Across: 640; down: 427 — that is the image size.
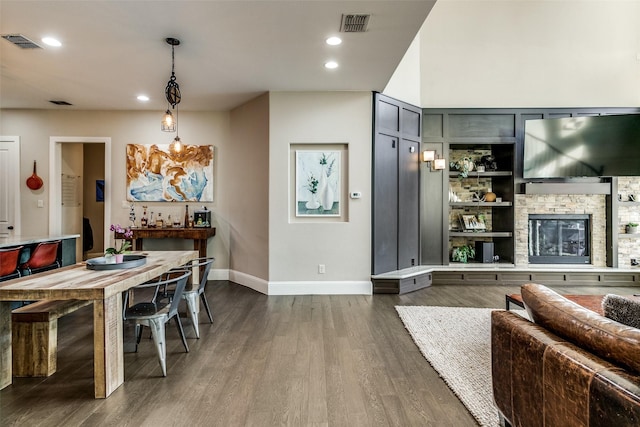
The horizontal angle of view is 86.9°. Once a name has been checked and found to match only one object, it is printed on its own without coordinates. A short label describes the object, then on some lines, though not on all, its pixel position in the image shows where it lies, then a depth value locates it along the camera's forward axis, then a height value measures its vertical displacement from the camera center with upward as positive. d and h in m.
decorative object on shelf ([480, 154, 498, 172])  6.02 +0.92
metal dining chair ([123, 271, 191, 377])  2.54 -0.79
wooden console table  5.34 -0.31
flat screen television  5.42 +1.11
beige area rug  2.22 -1.19
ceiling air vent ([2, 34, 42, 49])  3.25 +1.71
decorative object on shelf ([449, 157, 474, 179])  5.80 +0.84
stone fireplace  5.80 +0.04
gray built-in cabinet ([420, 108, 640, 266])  5.76 +1.16
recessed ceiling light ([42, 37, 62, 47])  3.30 +1.71
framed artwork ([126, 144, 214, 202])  5.85 +0.70
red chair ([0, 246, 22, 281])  3.22 -0.47
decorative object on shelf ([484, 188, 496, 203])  5.87 +0.30
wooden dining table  2.18 -0.61
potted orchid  2.93 -0.33
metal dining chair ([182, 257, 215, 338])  3.28 -0.84
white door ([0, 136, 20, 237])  5.80 +0.48
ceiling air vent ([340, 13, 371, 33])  2.86 +1.68
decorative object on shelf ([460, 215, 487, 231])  5.93 -0.15
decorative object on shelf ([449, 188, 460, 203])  5.95 +0.29
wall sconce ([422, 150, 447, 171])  5.48 +0.89
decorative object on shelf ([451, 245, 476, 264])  5.95 -0.70
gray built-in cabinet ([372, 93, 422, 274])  4.97 +0.45
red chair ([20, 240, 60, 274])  3.70 -0.50
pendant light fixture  3.33 +1.21
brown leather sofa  1.12 -0.58
